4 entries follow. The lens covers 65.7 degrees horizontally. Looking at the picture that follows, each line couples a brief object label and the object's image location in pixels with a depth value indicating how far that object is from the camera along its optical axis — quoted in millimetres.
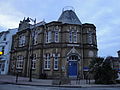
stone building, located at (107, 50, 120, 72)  32268
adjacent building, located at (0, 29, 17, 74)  22704
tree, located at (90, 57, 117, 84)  11375
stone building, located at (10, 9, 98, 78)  15771
